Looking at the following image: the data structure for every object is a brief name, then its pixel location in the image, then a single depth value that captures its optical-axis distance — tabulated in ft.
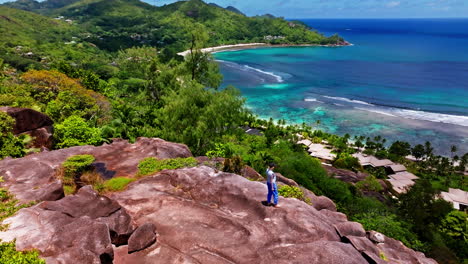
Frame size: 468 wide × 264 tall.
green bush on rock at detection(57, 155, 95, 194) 58.23
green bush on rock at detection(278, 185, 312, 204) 58.18
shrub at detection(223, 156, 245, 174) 68.28
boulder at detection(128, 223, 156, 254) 40.60
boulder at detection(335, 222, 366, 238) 50.37
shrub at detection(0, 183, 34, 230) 41.37
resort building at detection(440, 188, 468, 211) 149.07
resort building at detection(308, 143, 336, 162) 201.26
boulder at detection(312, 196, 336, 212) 64.03
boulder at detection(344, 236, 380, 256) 46.01
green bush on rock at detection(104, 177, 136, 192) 57.82
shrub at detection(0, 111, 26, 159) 74.05
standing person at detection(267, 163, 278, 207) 48.57
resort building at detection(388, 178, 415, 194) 160.87
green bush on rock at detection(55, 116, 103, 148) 84.38
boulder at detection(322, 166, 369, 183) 146.20
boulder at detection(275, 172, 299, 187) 73.27
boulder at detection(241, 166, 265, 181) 70.23
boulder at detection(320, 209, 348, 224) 56.57
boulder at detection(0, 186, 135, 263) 34.58
